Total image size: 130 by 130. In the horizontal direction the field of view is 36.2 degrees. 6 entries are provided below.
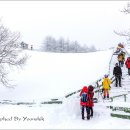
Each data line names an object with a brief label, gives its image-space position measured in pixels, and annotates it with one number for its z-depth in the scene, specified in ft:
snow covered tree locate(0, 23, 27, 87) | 58.69
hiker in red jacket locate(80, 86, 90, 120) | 31.29
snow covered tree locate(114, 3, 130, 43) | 43.20
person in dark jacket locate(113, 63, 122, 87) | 40.45
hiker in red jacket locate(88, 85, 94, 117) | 31.44
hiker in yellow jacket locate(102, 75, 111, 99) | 35.96
